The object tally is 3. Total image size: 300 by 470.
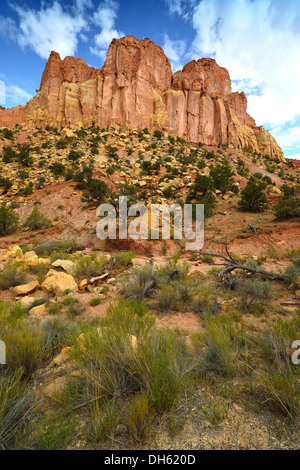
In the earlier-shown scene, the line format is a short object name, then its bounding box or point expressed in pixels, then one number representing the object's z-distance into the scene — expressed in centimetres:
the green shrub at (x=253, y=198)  1395
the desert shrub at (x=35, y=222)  1340
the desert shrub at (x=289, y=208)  1122
